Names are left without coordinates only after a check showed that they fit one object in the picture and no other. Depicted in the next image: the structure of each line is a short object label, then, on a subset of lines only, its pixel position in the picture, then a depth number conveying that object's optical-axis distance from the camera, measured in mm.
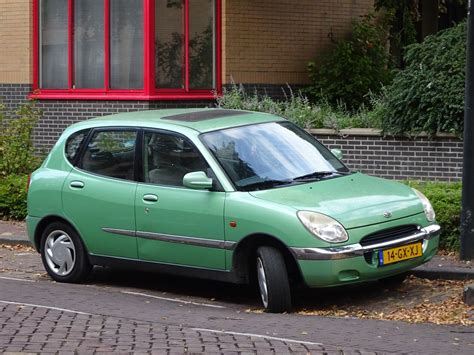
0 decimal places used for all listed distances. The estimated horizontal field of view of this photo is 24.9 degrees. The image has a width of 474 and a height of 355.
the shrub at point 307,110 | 15719
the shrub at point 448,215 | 11469
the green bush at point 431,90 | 14469
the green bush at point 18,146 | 16141
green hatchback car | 9172
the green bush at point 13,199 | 15141
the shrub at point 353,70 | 18906
